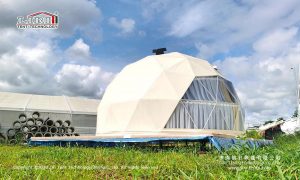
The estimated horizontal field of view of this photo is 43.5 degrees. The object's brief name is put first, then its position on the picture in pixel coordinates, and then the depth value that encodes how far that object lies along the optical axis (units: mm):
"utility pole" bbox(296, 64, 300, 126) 37844
